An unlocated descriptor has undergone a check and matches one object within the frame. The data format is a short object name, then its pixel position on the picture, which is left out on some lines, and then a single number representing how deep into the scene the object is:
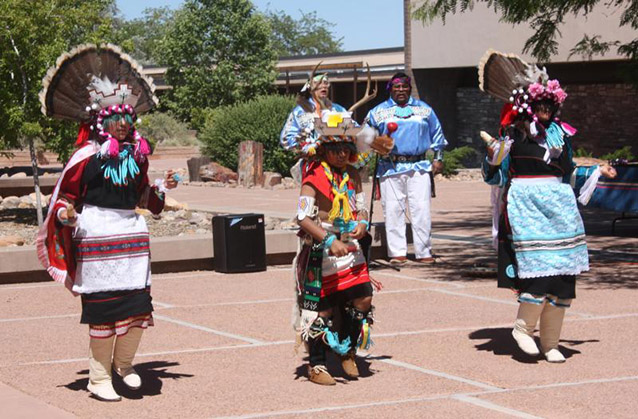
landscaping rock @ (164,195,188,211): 21.98
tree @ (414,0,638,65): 14.70
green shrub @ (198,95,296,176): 31.34
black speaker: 13.65
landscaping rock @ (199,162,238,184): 30.73
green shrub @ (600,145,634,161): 30.45
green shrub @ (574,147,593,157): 32.84
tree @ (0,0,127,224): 19.78
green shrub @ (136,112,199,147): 53.97
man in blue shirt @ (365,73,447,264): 13.88
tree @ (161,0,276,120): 59.50
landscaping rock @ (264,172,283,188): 29.00
